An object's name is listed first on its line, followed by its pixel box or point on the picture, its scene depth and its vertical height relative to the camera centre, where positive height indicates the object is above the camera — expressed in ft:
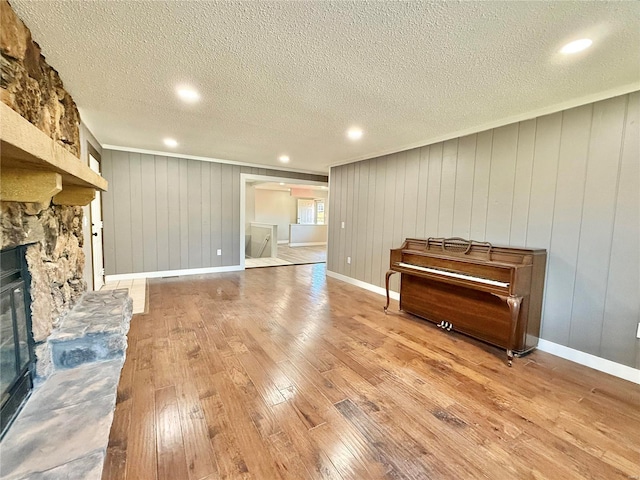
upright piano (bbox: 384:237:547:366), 7.73 -1.82
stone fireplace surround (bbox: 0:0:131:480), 3.55 -2.40
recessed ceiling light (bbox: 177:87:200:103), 7.42 +3.42
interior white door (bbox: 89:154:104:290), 11.98 -1.17
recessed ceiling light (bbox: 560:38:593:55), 5.12 +3.50
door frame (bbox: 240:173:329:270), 18.46 +2.17
